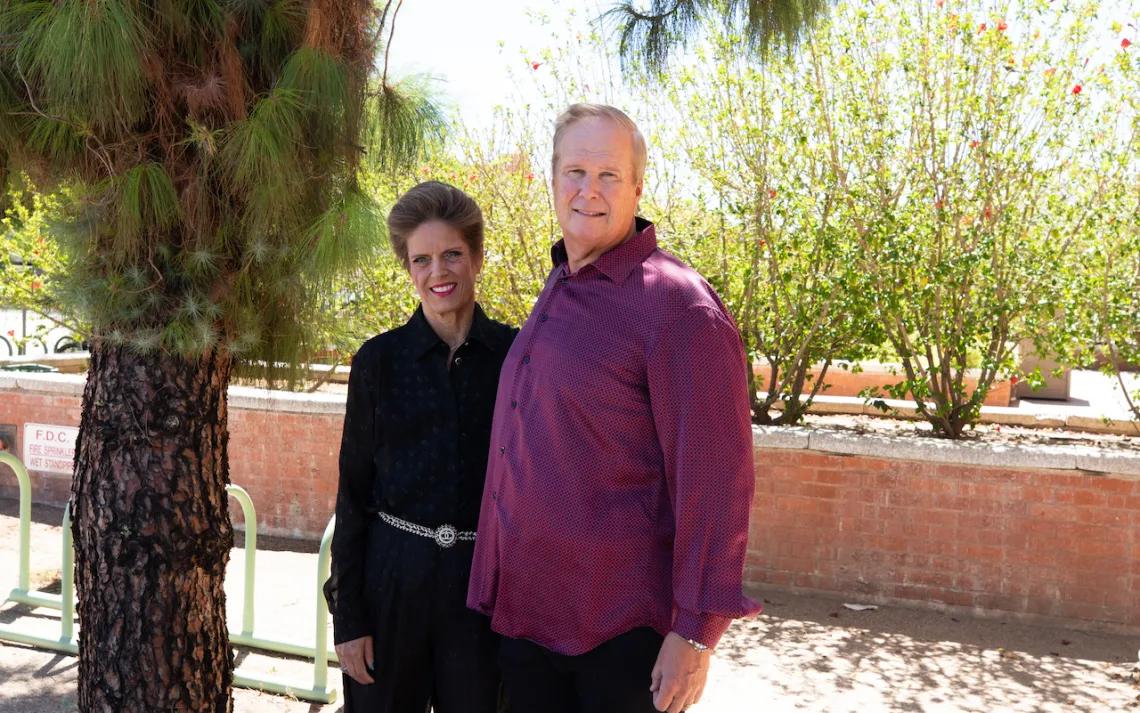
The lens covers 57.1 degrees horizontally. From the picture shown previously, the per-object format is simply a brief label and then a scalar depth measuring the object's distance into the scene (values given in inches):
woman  99.6
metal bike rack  180.7
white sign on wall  311.4
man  79.0
